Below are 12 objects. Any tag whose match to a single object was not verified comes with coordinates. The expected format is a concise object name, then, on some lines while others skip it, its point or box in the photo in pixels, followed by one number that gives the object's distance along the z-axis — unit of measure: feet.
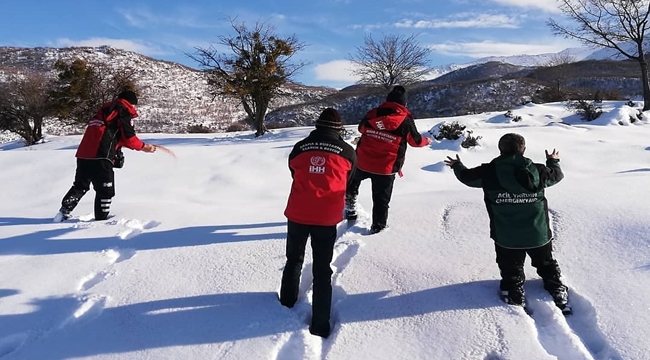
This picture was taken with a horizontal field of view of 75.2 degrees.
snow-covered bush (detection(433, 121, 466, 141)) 34.32
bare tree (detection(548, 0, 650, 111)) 63.05
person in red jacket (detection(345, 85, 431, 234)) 14.35
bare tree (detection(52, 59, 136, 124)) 71.87
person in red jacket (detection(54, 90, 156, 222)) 16.28
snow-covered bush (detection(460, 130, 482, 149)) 32.14
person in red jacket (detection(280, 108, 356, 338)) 9.58
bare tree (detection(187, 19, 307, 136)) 59.93
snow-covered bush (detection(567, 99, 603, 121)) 50.96
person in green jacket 9.72
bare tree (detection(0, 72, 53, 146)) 74.28
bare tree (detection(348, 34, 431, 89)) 80.02
